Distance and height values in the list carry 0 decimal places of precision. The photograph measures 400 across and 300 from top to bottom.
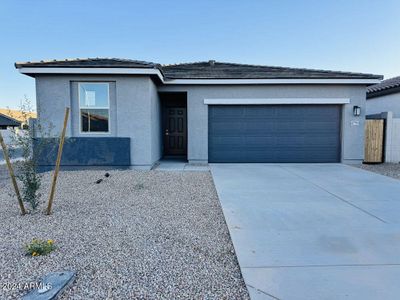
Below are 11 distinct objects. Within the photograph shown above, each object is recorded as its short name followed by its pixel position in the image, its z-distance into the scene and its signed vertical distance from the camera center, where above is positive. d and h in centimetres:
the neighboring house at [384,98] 1273 +178
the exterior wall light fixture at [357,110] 1052 +87
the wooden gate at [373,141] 1109 -40
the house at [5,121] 2705 +101
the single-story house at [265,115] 1034 +69
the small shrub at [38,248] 320 -146
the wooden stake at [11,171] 441 -70
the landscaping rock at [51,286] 237 -150
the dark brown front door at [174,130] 1293 +5
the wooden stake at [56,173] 464 -77
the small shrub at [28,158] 455 -49
